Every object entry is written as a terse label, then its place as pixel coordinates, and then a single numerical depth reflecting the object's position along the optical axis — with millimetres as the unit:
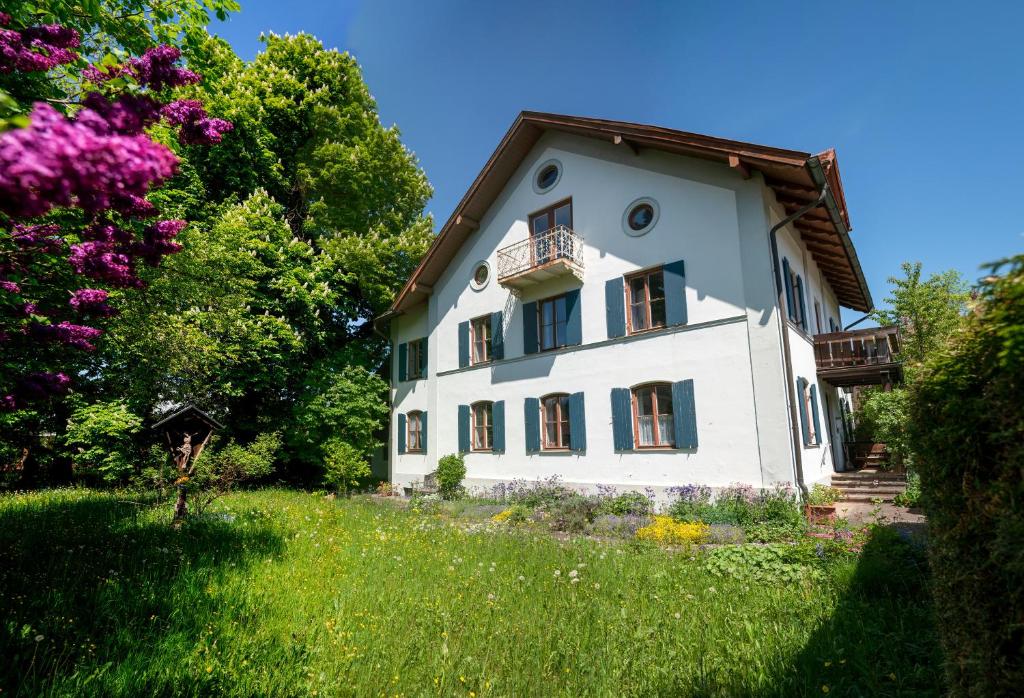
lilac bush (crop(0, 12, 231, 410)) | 1244
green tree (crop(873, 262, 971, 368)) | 13782
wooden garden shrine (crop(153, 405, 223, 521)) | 9047
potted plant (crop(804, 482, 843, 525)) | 9352
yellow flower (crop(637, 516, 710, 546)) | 8023
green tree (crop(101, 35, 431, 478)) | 16844
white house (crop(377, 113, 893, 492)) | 10758
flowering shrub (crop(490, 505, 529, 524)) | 10875
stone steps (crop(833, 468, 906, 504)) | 11077
